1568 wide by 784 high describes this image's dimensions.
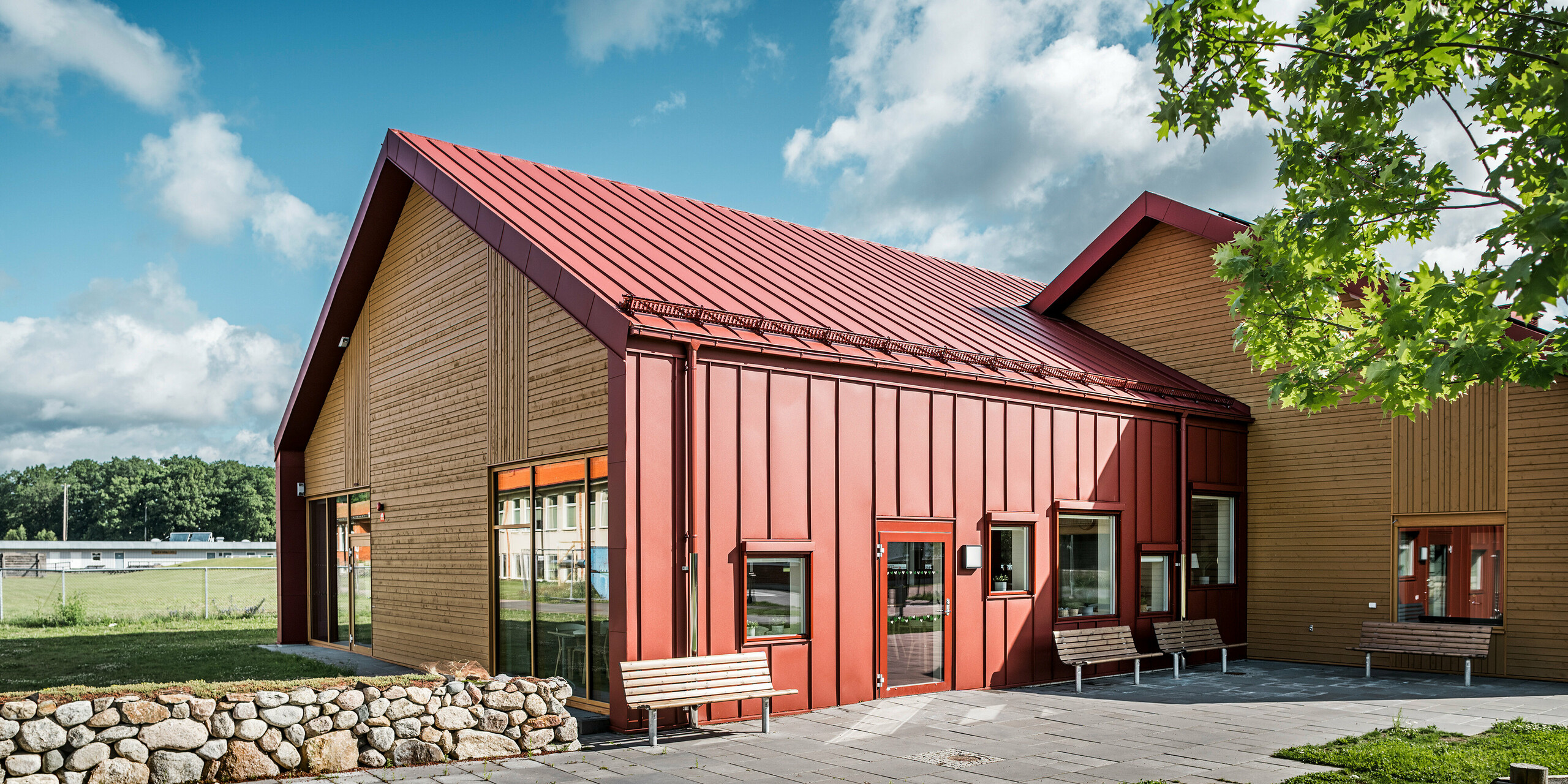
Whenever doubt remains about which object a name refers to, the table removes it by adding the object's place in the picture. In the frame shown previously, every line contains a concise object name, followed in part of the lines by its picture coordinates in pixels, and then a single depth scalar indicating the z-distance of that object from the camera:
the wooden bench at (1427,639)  13.77
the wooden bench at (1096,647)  13.24
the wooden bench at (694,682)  9.50
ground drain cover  8.66
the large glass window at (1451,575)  14.54
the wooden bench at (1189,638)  14.44
